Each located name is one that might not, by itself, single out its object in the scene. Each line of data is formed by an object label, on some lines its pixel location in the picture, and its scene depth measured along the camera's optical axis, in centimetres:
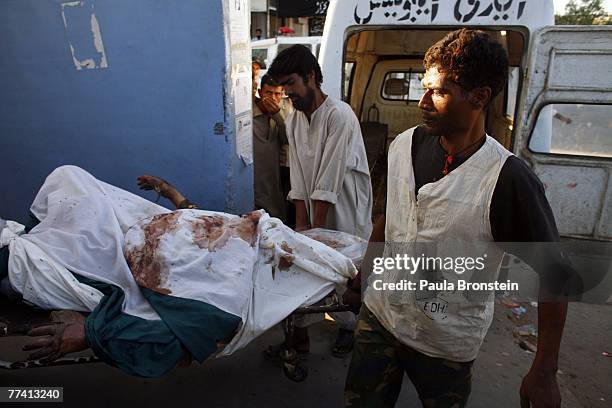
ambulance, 321
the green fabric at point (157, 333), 179
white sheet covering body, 199
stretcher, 184
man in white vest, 133
